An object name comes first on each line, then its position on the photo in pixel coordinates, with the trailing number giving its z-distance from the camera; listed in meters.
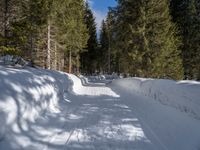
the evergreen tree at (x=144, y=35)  14.88
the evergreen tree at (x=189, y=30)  19.17
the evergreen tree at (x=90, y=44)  30.45
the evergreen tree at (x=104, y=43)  35.22
